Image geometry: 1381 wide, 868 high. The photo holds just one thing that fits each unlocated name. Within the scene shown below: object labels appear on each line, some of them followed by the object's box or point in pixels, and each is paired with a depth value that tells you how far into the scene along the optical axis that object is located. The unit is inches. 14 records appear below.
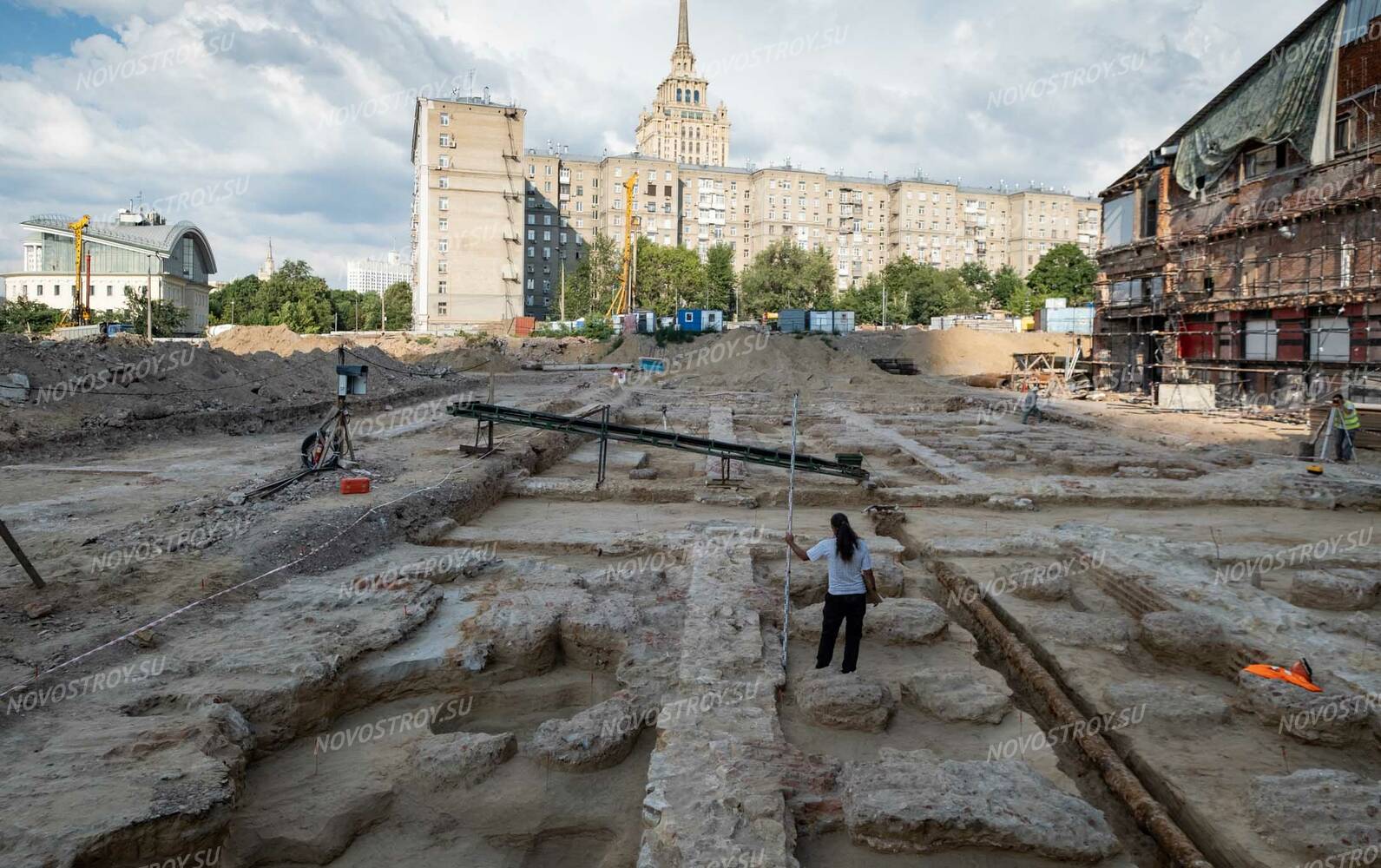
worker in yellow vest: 595.8
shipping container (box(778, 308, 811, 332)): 2116.1
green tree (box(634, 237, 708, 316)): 2795.3
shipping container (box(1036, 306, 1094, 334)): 1999.3
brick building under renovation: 908.0
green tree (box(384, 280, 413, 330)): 3216.0
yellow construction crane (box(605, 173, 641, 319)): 2742.6
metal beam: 463.8
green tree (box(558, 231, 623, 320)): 2822.3
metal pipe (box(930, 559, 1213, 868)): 163.5
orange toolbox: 411.2
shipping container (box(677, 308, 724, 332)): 2075.5
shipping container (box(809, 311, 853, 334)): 2089.1
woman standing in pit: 236.2
